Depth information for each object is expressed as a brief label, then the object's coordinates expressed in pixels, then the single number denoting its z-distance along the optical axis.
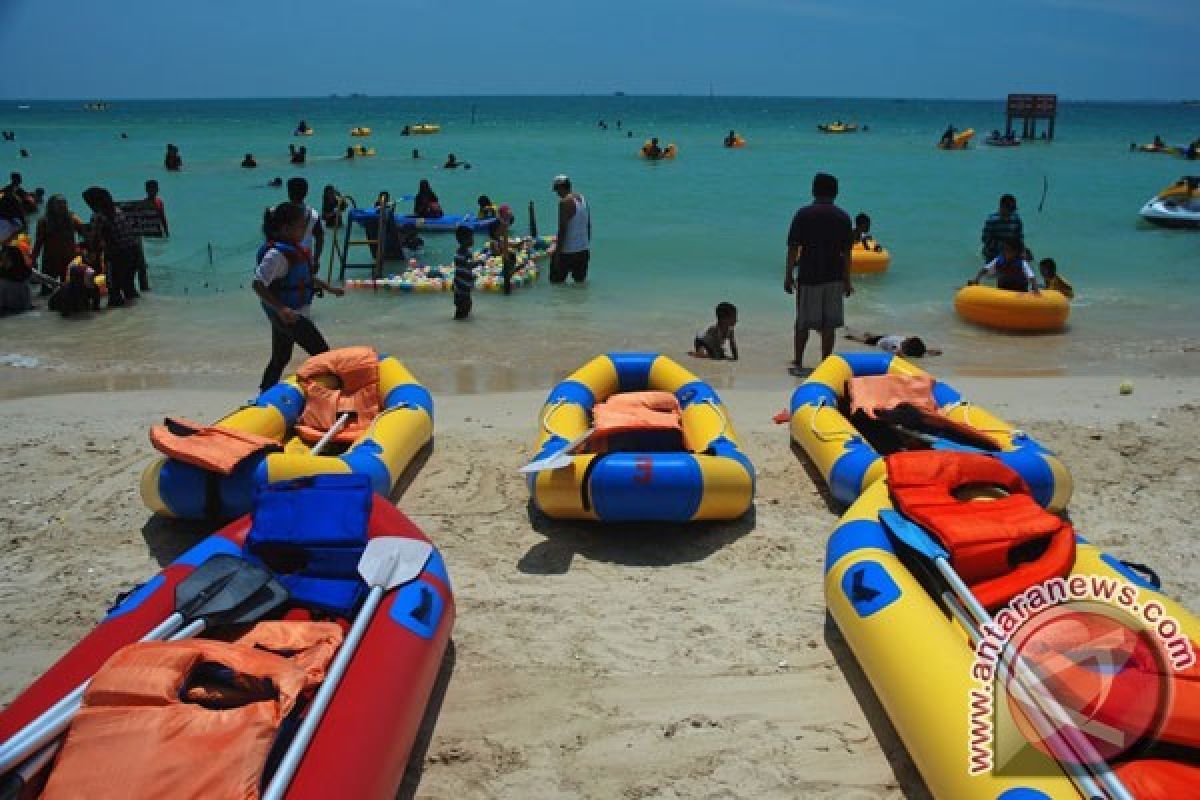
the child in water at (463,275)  9.01
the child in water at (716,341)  7.67
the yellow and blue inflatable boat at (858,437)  4.39
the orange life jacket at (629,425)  4.75
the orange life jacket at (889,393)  5.37
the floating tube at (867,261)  12.04
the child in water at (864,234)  11.76
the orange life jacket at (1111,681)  2.40
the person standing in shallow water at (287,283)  5.31
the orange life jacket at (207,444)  4.23
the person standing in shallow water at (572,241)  10.59
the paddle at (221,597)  2.94
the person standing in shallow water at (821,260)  6.57
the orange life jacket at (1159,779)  2.24
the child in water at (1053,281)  9.74
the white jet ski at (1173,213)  16.75
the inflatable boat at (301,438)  4.27
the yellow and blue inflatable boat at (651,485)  4.16
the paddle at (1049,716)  2.25
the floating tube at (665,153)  33.09
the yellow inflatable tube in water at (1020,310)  8.97
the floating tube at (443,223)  13.66
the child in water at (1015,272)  9.10
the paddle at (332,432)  4.87
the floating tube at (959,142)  38.97
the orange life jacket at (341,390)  5.32
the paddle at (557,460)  4.20
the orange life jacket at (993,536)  3.29
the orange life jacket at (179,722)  2.16
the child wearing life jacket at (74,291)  9.60
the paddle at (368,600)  2.28
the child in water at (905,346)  8.19
